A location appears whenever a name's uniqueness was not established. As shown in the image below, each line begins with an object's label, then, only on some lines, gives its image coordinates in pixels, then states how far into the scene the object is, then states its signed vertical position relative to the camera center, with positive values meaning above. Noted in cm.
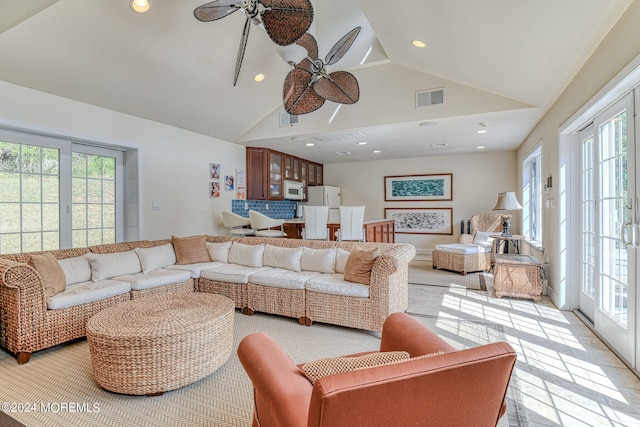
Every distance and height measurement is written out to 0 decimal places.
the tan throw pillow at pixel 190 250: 408 -45
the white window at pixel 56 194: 334 +27
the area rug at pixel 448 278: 479 -105
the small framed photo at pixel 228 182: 580 +61
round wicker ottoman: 197 -85
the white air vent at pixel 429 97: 414 +155
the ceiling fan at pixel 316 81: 287 +124
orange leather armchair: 77 -48
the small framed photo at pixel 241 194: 606 +42
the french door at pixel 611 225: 222 -10
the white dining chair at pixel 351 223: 481 -13
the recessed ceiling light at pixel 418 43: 337 +184
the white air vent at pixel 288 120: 517 +157
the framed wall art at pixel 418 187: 745 +65
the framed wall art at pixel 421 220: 746 -14
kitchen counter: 521 -27
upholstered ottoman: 546 -77
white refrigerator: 777 +49
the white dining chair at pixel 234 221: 533 -10
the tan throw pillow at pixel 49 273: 271 -49
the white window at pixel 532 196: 525 +31
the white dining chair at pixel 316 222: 485 -11
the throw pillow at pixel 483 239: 598 -48
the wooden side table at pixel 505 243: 498 -55
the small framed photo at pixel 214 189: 549 +46
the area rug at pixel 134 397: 181 -115
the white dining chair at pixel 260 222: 534 -12
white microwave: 691 +57
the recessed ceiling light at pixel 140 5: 284 +191
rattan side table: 385 -80
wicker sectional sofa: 250 -70
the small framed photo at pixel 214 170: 549 +79
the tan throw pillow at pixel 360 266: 305 -50
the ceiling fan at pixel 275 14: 213 +139
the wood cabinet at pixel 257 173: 630 +84
